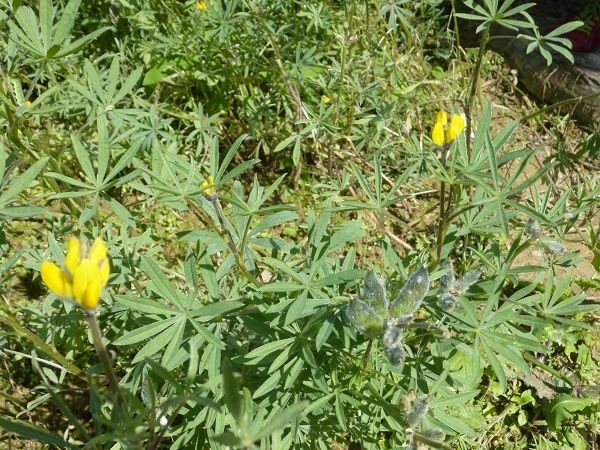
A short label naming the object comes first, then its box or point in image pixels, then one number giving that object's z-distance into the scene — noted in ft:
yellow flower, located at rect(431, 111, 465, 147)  1.62
